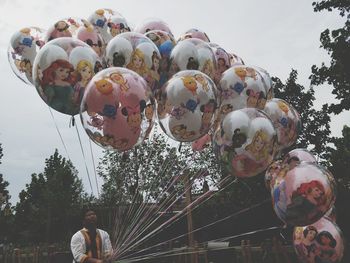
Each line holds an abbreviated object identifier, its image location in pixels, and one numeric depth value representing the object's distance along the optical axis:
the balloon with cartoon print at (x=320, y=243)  5.09
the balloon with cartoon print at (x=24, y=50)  5.09
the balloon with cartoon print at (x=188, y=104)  4.26
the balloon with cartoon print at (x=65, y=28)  4.97
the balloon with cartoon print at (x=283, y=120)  5.21
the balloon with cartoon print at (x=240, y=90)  4.85
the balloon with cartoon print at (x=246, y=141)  4.36
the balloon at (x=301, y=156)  5.20
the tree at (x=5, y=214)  34.88
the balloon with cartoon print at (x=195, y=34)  5.60
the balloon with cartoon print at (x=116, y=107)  3.85
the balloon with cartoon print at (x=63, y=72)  4.18
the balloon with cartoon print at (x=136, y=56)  4.55
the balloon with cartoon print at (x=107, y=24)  5.45
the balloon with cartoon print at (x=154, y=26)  5.57
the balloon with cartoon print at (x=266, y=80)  5.15
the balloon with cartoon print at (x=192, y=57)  4.74
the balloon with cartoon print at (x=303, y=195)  4.48
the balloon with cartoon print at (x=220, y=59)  5.24
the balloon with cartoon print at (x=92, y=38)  4.95
